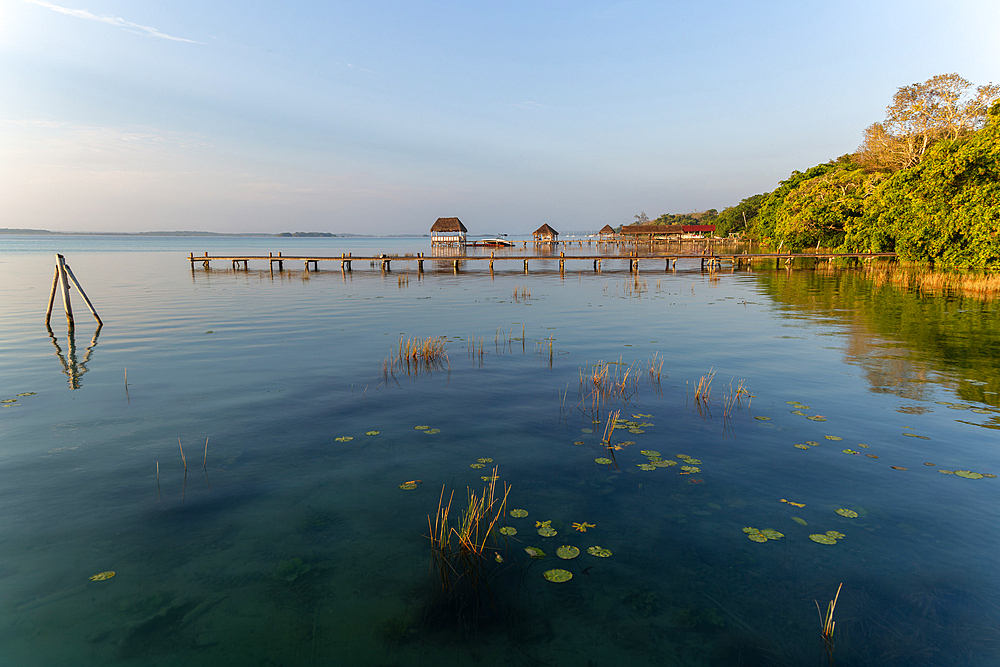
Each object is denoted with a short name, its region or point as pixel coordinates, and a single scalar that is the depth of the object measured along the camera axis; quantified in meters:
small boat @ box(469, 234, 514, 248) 92.05
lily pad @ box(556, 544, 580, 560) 5.02
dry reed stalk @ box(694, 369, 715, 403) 10.03
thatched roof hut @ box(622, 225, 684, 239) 101.54
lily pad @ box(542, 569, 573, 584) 4.66
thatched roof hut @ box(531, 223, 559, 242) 101.12
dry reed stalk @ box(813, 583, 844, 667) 3.81
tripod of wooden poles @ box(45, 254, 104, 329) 17.08
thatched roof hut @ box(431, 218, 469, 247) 93.31
